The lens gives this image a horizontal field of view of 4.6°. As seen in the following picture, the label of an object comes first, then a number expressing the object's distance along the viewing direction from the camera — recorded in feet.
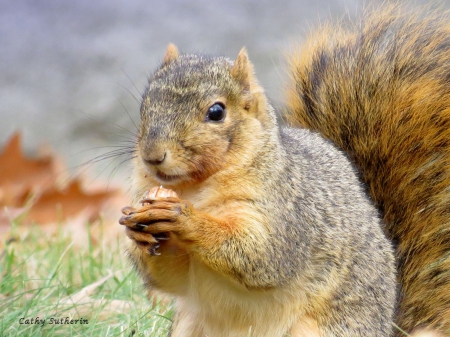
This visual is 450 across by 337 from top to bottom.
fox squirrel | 9.66
